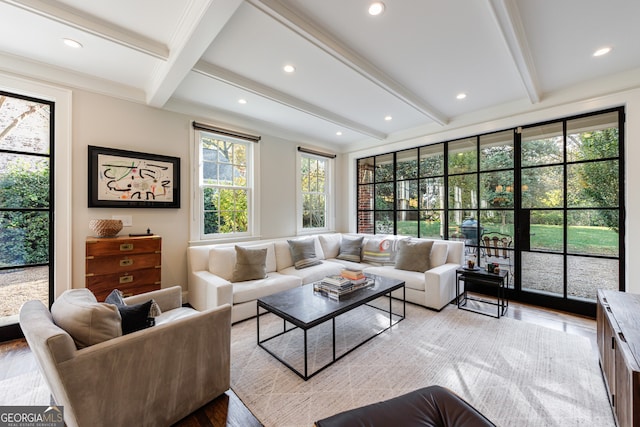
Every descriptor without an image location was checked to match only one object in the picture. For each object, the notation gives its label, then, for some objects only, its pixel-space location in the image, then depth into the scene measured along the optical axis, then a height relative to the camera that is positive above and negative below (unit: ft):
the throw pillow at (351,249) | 14.60 -2.05
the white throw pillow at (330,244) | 15.16 -1.83
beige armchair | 3.94 -2.77
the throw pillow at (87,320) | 4.29 -1.82
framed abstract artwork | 9.25 +1.35
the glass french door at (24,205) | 8.24 +0.31
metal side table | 10.35 -2.82
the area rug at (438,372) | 5.53 -4.15
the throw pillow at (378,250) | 13.76 -2.02
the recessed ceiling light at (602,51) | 7.75 +4.93
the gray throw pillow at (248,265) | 10.64 -2.17
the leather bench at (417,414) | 3.45 -2.82
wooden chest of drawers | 8.28 -1.70
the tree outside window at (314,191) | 16.67 +1.50
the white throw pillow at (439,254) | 12.25 -1.96
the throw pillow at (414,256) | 12.01 -2.03
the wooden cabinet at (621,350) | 3.79 -2.47
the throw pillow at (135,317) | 5.02 -2.05
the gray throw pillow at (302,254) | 12.96 -2.07
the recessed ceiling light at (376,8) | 5.90 +4.78
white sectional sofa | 9.72 -2.69
